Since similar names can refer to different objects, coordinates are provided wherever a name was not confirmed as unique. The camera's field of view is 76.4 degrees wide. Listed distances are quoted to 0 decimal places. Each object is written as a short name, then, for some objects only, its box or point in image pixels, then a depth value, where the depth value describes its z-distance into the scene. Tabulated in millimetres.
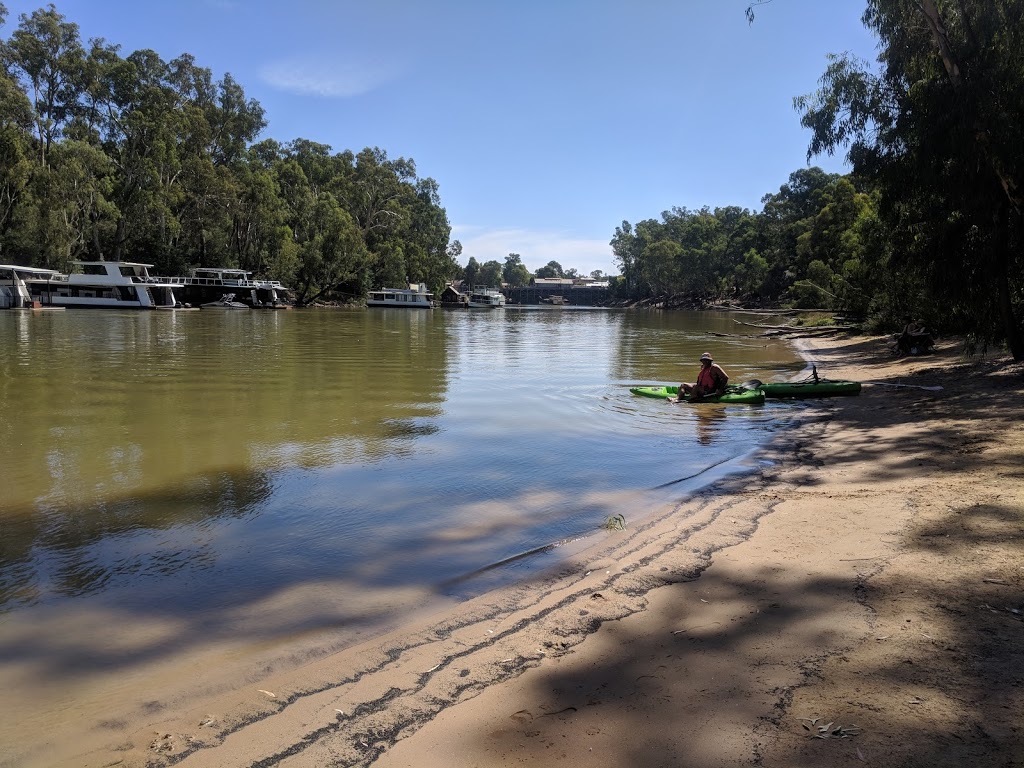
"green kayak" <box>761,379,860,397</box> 14562
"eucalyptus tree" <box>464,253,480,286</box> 180125
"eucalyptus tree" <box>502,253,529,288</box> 199875
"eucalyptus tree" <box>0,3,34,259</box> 50000
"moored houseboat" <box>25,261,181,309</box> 53938
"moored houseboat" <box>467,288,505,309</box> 109250
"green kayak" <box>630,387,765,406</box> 14094
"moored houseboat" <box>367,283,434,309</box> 81250
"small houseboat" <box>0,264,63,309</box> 49766
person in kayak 14172
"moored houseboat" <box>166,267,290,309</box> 64419
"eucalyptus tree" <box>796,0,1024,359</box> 12000
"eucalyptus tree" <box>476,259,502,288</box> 184125
